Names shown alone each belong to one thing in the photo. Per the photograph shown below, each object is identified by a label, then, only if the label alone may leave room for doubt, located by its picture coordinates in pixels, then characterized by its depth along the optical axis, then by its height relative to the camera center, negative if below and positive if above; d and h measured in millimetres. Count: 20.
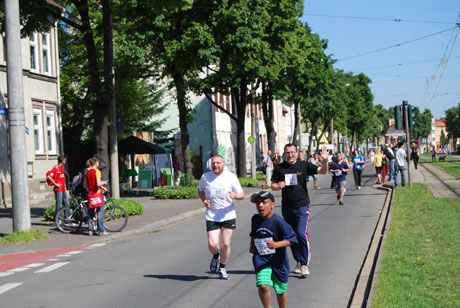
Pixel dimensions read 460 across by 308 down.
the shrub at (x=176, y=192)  25500 -1410
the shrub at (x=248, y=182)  32862 -1424
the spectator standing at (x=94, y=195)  14836 -795
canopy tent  29109 +515
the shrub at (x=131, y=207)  18653 -1402
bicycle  15523 -1374
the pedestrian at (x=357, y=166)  26734 -683
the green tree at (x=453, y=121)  144525 +5790
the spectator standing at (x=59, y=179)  17594 -470
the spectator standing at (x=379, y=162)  29172 -594
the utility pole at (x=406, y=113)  24969 +1329
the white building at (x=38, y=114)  24031 +2021
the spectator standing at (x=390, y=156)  27170 -319
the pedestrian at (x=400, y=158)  25531 -392
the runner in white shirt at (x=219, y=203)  8922 -670
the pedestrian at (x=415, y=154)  48522 -535
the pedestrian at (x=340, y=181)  20250 -960
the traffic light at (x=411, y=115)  25031 +1267
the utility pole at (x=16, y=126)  13672 +807
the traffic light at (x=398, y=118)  24125 +1123
